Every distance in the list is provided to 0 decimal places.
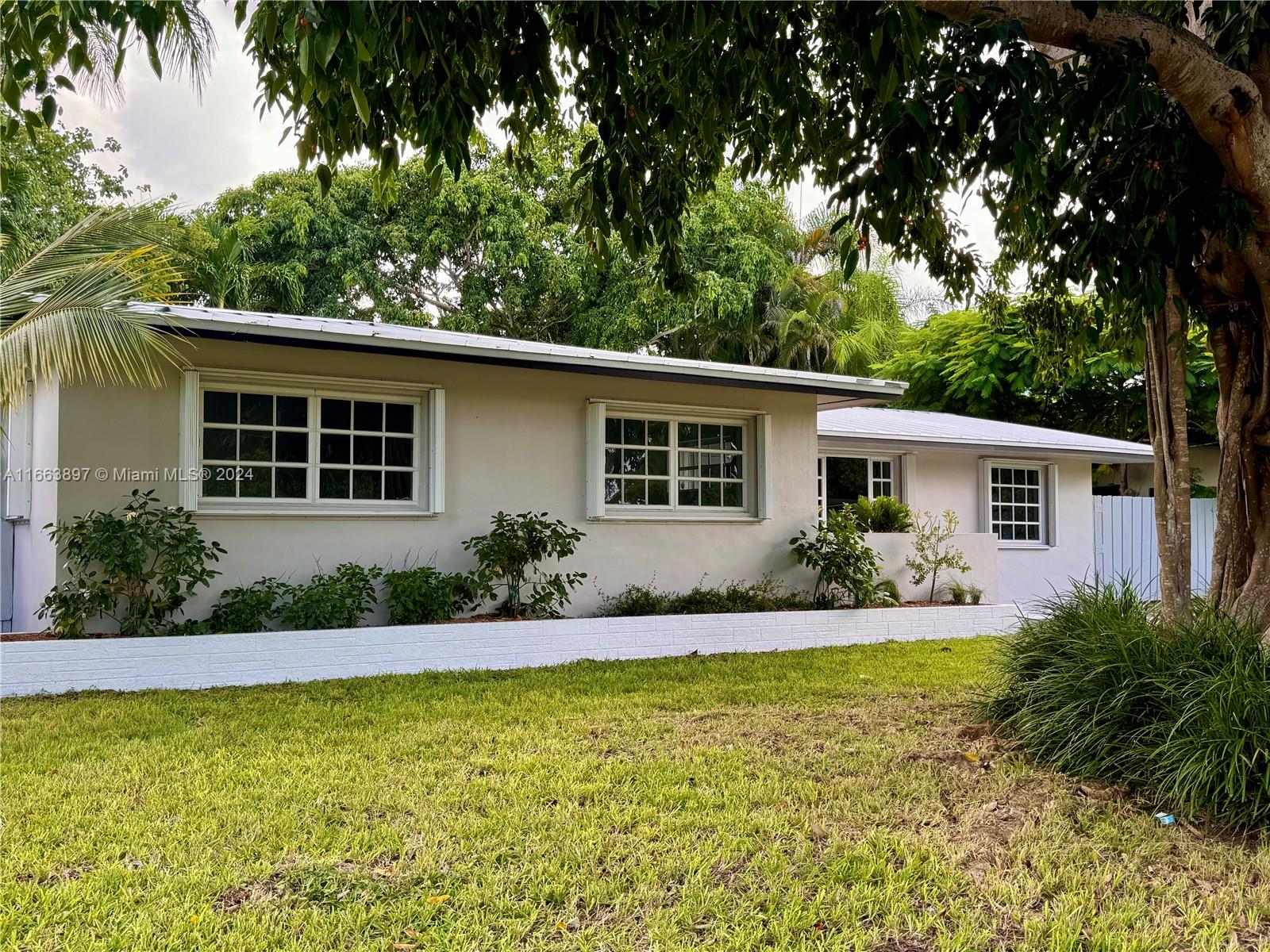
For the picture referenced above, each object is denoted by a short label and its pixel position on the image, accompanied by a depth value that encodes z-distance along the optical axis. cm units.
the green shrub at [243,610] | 798
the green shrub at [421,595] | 862
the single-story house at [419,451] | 808
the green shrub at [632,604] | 1011
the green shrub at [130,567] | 736
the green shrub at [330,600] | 813
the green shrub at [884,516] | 1260
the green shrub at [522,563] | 913
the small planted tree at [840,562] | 1096
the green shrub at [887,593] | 1152
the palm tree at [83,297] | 663
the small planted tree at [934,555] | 1224
